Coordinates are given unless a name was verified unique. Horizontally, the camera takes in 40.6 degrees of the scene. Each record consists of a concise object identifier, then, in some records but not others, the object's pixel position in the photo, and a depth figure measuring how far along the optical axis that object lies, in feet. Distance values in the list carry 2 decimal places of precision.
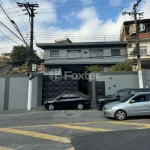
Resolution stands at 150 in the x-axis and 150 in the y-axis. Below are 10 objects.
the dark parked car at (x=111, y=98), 52.47
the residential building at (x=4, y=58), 165.97
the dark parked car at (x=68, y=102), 57.00
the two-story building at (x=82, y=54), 98.22
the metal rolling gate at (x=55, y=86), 70.13
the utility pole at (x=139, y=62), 65.87
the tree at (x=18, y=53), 149.46
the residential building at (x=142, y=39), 97.71
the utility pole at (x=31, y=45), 60.18
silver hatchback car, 38.70
